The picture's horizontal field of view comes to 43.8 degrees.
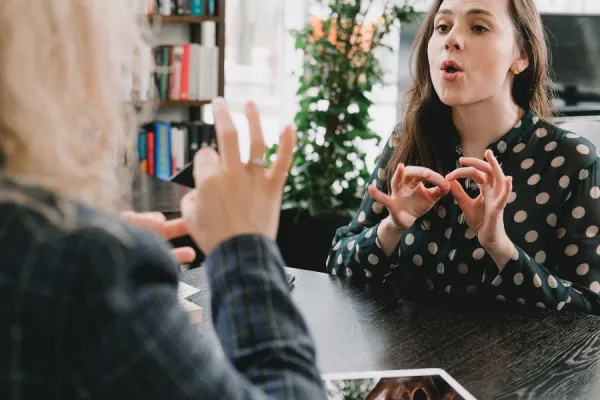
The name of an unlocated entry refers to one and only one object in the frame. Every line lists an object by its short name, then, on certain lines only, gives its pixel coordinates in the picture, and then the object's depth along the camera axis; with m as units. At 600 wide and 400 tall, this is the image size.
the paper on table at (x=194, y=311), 1.31
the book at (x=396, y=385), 1.08
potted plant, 3.71
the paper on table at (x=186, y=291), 1.44
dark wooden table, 1.15
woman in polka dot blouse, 1.59
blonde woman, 0.51
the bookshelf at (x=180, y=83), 4.00
